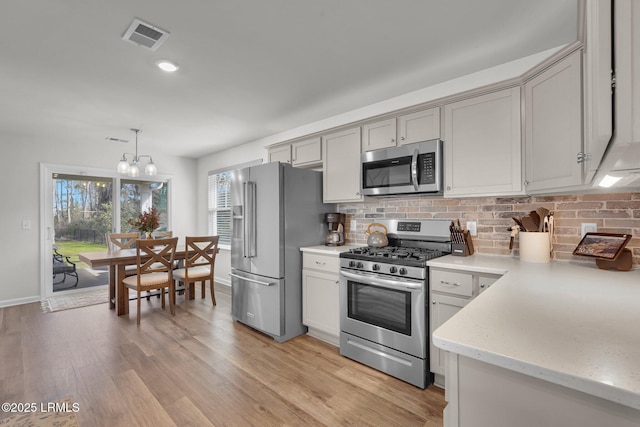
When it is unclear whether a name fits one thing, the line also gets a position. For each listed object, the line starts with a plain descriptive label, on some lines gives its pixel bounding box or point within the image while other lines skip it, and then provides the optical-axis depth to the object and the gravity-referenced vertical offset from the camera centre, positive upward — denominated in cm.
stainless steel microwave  244 +37
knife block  238 -29
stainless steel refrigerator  298 -27
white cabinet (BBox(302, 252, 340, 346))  281 -83
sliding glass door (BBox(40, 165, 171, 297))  458 -6
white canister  204 -25
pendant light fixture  391 +59
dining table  350 -61
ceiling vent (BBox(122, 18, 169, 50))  193 +121
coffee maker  324 -20
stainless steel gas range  216 -72
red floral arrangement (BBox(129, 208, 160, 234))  411 -14
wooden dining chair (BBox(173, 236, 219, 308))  394 -69
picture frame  170 -21
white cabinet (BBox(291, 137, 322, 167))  334 +69
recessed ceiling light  238 +120
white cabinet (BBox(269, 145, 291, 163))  368 +74
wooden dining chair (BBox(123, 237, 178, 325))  357 -72
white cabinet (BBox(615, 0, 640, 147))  70 +34
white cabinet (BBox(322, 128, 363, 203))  300 +47
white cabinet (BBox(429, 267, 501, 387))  199 -58
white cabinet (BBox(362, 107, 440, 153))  248 +73
